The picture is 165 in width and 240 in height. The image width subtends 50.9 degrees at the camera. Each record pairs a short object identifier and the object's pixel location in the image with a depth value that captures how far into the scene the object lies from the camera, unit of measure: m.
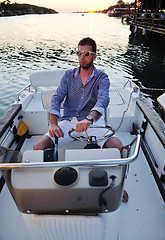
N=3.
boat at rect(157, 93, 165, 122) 3.33
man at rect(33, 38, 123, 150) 2.11
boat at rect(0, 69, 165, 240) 1.14
